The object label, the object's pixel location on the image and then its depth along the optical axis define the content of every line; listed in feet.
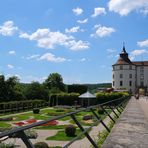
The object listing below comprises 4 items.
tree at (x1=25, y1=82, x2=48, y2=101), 138.17
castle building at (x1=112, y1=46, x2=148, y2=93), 194.03
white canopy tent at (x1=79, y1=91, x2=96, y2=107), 96.02
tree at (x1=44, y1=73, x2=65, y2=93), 202.68
